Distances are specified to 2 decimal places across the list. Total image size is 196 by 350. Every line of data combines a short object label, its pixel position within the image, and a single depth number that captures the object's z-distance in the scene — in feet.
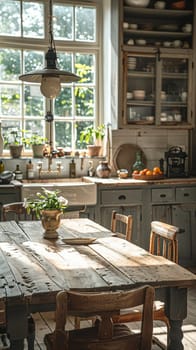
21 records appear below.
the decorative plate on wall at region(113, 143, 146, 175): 18.52
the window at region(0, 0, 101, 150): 17.81
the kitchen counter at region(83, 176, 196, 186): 16.20
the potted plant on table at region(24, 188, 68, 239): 9.73
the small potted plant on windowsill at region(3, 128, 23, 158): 17.51
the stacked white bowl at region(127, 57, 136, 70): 17.46
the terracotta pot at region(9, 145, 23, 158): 17.47
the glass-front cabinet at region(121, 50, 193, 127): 17.53
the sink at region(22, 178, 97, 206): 15.33
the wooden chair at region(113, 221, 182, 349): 8.52
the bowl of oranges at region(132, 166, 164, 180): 16.97
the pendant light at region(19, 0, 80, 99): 10.19
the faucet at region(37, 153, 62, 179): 17.63
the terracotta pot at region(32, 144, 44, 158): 17.62
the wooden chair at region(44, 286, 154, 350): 5.67
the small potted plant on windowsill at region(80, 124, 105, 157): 18.28
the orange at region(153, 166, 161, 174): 17.20
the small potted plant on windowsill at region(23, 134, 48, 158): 17.62
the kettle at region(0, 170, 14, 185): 15.46
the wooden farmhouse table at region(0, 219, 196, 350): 6.45
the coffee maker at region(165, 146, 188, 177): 17.90
